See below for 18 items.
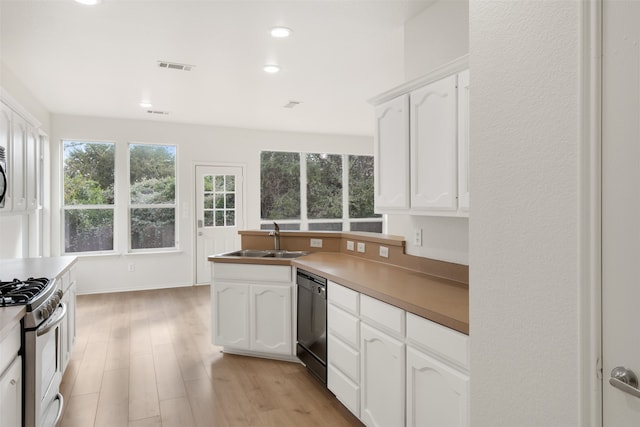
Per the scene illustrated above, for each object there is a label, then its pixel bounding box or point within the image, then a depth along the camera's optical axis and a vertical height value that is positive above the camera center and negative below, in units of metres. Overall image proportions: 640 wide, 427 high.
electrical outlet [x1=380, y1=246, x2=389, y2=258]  3.18 -0.32
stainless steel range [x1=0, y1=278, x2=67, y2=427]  1.95 -0.68
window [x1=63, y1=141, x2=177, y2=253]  6.17 +0.18
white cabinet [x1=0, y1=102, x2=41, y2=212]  3.38 +0.46
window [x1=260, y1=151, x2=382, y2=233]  7.50 +0.33
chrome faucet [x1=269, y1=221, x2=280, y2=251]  4.02 -0.26
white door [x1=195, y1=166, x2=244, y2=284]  6.80 -0.04
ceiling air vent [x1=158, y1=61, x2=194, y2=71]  3.86 +1.32
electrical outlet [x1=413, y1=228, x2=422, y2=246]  2.86 -0.18
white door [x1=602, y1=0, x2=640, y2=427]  0.84 +0.01
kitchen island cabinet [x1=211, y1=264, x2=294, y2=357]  3.41 -0.81
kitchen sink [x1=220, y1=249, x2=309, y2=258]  3.87 -0.41
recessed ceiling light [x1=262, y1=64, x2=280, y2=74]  3.94 +1.32
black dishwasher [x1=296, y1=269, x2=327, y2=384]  2.91 -0.82
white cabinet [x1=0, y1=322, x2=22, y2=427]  1.66 -0.70
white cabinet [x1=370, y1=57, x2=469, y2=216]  2.09 +0.35
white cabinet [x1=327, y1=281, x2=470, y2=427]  1.69 -0.74
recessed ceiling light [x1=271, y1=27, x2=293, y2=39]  3.10 +1.31
